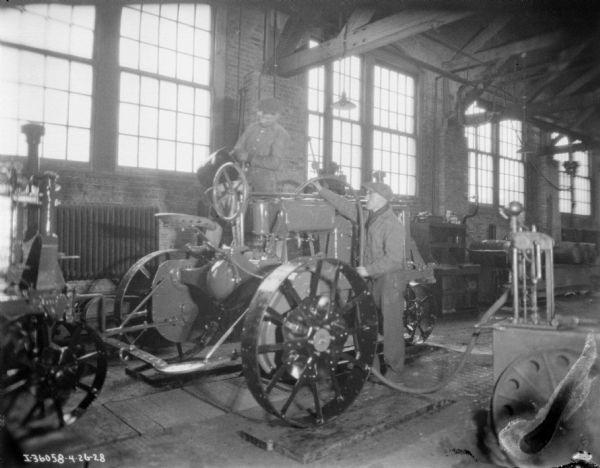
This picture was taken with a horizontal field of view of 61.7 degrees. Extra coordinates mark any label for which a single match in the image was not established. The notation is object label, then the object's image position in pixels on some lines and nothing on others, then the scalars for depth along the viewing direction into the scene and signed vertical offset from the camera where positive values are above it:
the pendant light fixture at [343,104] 8.43 +2.61
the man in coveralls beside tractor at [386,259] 4.58 +0.01
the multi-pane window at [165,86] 7.82 +2.73
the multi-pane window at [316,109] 10.16 +3.04
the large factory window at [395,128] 11.52 +3.09
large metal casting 2.77 -0.67
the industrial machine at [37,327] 3.24 -0.50
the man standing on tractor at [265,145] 5.20 +1.18
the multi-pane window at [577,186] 17.11 +2.74
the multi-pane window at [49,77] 6.84 +2.46
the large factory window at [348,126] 10.62 +2.86
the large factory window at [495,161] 13.62 +2.87
